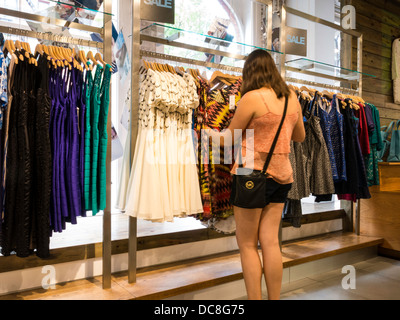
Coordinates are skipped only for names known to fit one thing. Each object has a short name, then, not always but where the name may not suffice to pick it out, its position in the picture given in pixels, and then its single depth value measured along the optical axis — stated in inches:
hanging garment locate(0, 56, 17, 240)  63.8
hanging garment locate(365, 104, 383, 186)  124.3
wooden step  76.8
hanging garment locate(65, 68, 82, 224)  70.2
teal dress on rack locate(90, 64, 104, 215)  73.2
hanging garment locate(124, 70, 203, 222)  77.2
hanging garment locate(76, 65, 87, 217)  71.6
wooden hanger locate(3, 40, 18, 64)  65.3
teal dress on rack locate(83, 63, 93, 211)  71.9
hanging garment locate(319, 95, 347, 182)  110.7
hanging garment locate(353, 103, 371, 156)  121.2
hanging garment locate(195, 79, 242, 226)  86.3
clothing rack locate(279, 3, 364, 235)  112.5
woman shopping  68.3
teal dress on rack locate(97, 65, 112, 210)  74.5
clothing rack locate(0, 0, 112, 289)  71.7
